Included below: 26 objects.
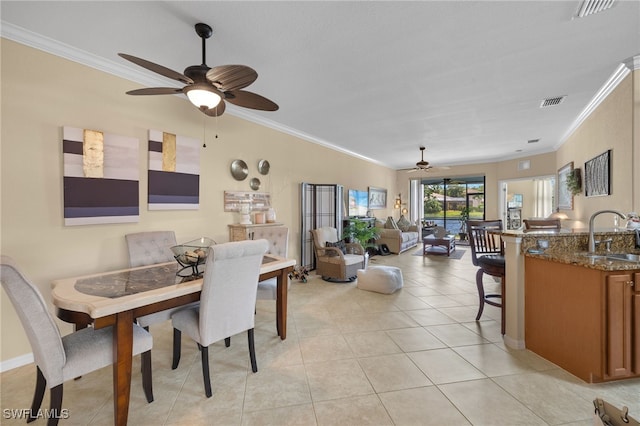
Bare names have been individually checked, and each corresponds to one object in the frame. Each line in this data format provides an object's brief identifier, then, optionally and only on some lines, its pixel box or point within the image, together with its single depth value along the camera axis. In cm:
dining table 151
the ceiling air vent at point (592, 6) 185
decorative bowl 210
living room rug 673
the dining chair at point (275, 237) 355
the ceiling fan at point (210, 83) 181
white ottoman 391
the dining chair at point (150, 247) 261
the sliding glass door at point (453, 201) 953
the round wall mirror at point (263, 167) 439
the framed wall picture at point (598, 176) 326
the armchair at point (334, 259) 454
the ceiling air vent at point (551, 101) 361
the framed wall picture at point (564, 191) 516
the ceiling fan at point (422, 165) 614
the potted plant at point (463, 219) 957
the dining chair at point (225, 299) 179
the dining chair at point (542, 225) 322
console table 373
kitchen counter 238
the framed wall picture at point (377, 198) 809
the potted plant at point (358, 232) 579
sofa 713
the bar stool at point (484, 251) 277
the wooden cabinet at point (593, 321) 186
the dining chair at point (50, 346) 134
